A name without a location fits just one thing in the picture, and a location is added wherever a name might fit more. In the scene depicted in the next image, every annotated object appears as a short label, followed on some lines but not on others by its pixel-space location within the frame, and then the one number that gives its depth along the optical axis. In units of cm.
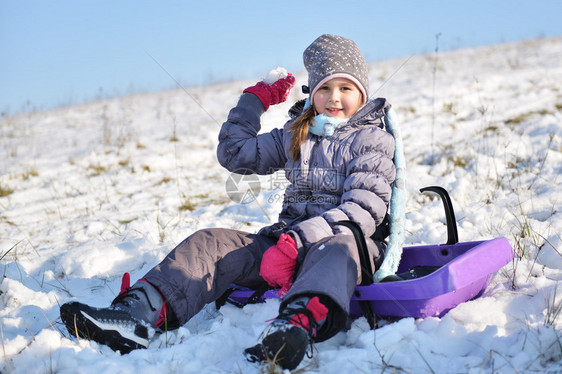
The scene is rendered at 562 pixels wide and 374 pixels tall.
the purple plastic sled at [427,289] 179
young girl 172
